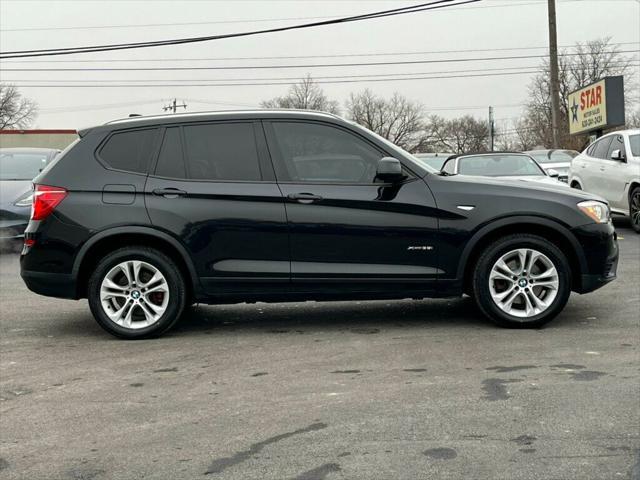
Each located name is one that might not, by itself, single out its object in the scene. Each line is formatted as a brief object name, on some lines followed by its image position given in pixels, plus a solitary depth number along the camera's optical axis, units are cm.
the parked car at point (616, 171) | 1280
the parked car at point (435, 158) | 1931
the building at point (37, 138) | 4512
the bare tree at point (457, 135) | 10525
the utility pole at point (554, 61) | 2881
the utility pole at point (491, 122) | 7694
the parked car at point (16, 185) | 1136
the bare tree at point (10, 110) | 7666
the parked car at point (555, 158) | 2175
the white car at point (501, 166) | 1293
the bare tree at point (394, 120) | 10231
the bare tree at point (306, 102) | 8348
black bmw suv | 609
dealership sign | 3181
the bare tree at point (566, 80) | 7688
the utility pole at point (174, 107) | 8135
